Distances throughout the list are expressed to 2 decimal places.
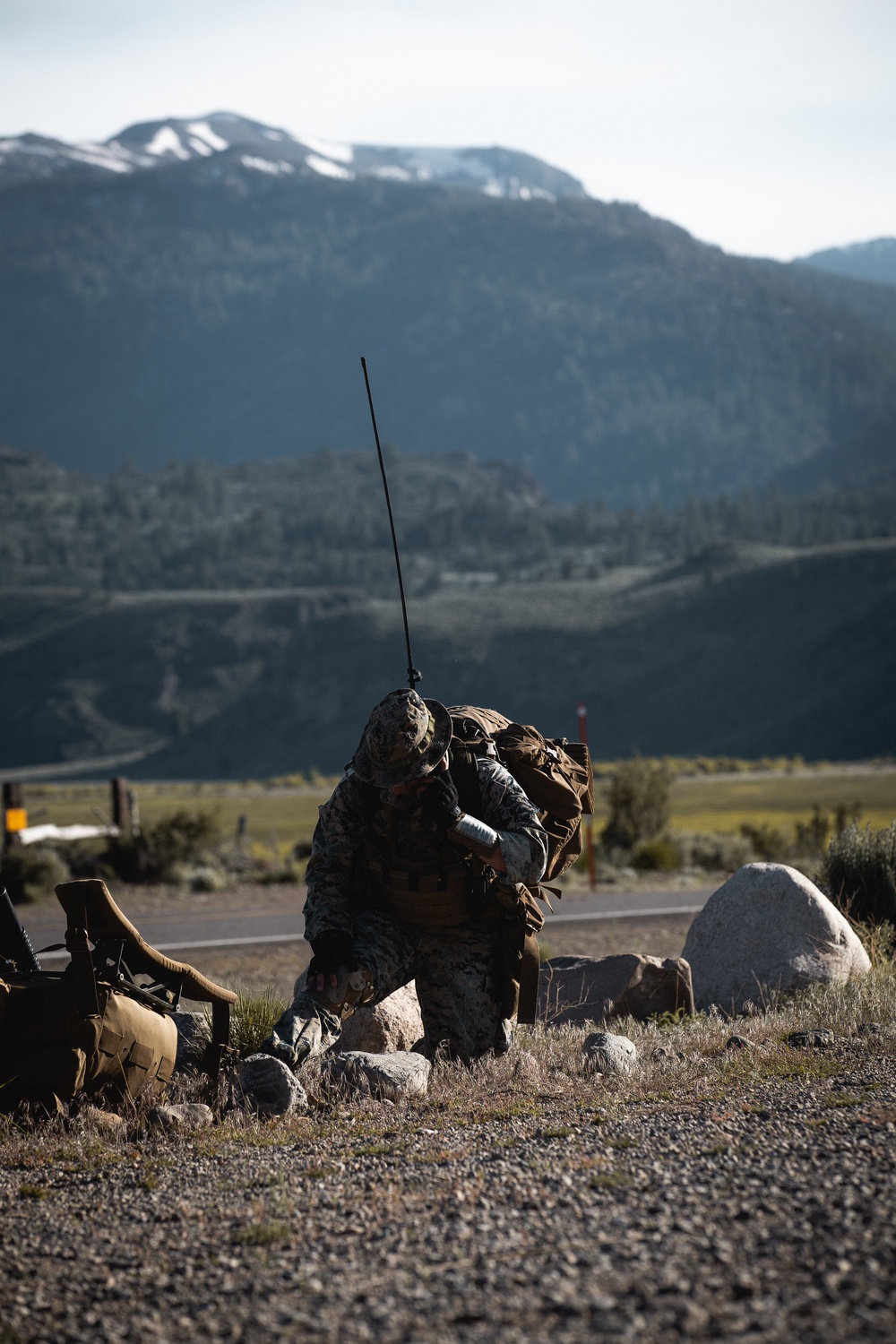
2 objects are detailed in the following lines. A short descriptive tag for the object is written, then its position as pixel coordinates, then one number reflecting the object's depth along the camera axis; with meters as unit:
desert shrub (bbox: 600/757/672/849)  49.69
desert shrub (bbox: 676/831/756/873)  45.78
